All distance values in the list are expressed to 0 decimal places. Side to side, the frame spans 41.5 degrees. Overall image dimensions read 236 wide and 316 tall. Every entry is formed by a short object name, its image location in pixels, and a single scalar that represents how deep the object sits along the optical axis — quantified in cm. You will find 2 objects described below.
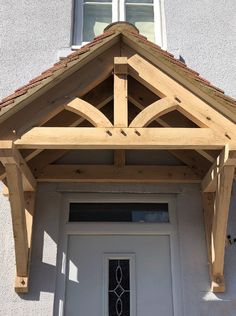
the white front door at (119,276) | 296
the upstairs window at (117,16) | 404
